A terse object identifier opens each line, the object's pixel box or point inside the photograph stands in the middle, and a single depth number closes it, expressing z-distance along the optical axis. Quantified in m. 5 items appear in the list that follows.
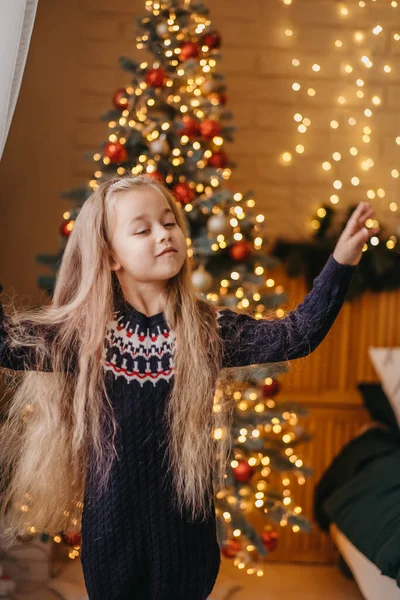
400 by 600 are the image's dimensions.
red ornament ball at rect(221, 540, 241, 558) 2.51
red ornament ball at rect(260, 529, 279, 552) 2.63
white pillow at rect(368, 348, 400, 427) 2.78
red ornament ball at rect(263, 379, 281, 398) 2.55
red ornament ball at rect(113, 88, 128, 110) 2.51
